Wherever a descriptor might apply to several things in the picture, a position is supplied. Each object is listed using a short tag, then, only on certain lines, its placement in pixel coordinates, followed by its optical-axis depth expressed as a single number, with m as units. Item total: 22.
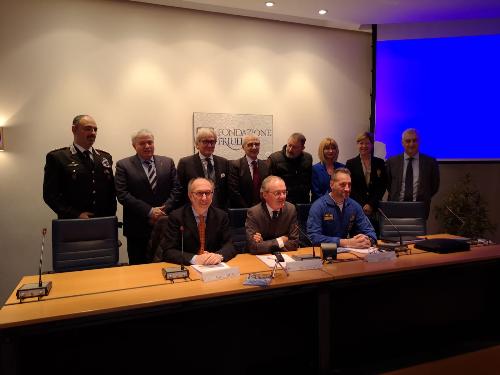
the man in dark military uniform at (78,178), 3.22
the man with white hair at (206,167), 3.58
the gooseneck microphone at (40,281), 1.95
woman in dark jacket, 4.02
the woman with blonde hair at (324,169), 3.90
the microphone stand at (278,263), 2.26
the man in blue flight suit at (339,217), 3.00
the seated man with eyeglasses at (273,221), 2.83
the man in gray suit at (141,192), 3.37
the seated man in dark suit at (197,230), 2.61
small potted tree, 4.85
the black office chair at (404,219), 3.49
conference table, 1.81
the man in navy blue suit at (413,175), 4.09
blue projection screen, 4.84
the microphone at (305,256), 2.48
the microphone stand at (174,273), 2.18
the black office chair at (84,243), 2.67
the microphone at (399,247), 2.75
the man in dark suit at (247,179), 3.73
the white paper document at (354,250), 2.76
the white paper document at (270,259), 2.47
